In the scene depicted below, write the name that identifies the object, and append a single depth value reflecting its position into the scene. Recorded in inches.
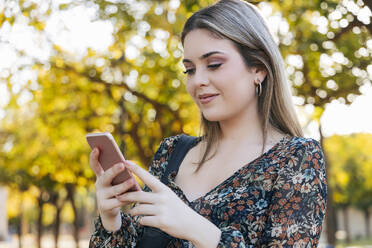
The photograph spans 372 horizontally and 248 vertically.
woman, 84.6
